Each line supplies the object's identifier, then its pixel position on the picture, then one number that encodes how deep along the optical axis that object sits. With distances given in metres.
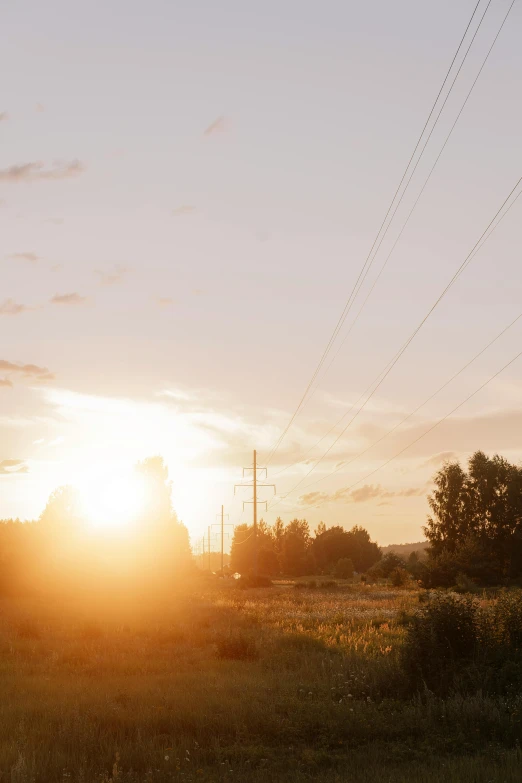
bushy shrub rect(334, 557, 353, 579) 113.62
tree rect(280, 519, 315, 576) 142.38
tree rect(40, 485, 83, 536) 96.81
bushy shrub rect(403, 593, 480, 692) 16.70
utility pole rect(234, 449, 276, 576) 75.96
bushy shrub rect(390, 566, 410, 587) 79.06
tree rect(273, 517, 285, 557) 162.34
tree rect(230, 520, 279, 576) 143.25
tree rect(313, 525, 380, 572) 148.50
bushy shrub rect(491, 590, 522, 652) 17.36
